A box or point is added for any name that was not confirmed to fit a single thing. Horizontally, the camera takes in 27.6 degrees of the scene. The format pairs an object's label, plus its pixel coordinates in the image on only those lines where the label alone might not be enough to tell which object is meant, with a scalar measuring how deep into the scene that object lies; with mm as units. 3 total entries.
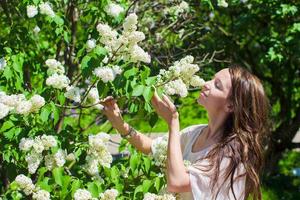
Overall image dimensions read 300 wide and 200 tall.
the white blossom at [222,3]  4478
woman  2512
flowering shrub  2609
